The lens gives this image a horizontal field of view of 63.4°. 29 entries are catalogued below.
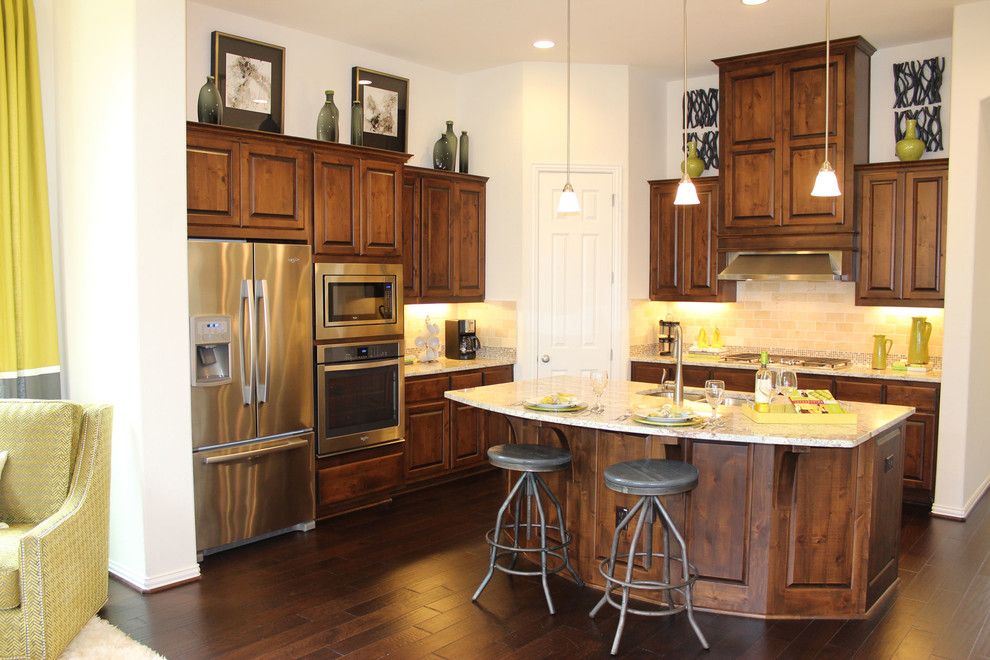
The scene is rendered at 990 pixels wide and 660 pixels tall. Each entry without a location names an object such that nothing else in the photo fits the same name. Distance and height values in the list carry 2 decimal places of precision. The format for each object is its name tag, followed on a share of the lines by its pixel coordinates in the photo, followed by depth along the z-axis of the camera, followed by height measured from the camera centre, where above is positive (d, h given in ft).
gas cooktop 20.21 -1.98
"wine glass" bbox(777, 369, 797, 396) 12.94 -1.58
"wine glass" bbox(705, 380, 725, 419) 12.60 -1.71
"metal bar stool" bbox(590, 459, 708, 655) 11.30 -3.32
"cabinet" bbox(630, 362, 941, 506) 18.16 -2.89
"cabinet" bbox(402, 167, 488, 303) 20.36 +1.27
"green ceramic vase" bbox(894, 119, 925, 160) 19.03 +3.32
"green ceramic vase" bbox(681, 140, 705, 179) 22.48 +3.34
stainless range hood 19.69 +0.46
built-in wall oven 17.19 -2.50
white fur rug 10.97 -5.09
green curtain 14.19 +0.98
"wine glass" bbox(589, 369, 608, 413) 13.51 -1.64
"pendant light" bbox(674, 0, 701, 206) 13.65 +1.56
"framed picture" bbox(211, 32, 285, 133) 17.34 +4.50
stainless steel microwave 17.06 -0.37
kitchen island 12.20 -3.58
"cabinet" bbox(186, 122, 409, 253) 15.03 +1.89
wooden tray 11.95 -2.00
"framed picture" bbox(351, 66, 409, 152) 20.24 +4.63
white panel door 21.94 +0.22
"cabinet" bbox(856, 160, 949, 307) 18.79 +1.26
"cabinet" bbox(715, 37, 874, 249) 19.38 +3.59
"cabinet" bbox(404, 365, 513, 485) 19.65 -3.72
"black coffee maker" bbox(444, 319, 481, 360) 22.16 -1.58
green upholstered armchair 11.07 -3.12
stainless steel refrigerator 14.80 -2.05
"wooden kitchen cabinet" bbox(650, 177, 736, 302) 22.09 +1.05
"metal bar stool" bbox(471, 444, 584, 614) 12.67 -3.33
